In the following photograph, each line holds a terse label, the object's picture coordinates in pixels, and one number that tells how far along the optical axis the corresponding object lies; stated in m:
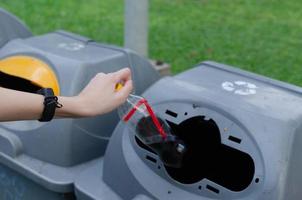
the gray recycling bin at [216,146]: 1.82
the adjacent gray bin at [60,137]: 2.37
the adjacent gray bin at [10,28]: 2.93
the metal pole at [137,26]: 3.43
